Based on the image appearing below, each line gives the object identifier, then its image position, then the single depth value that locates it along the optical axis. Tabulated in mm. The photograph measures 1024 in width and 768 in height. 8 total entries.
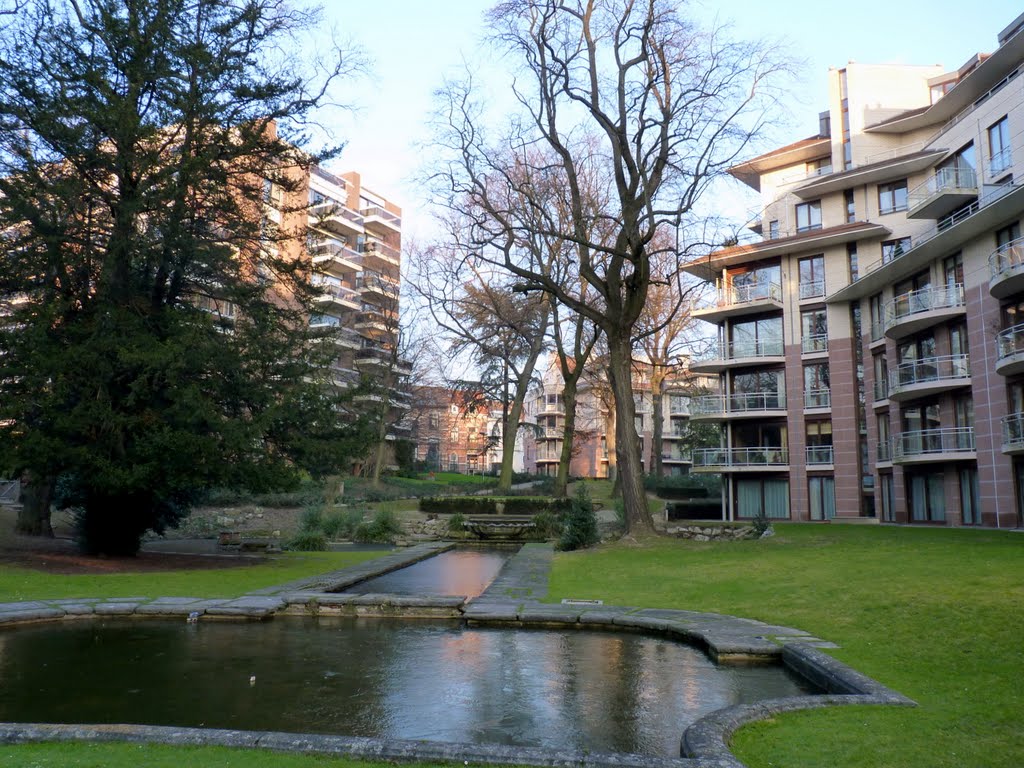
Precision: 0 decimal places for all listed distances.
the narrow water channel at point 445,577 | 14477
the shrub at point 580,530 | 23391
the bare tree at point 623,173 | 23000
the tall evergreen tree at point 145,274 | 15758
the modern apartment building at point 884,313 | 27420
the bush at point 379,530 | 27562
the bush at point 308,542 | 23172
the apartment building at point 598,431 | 81625
